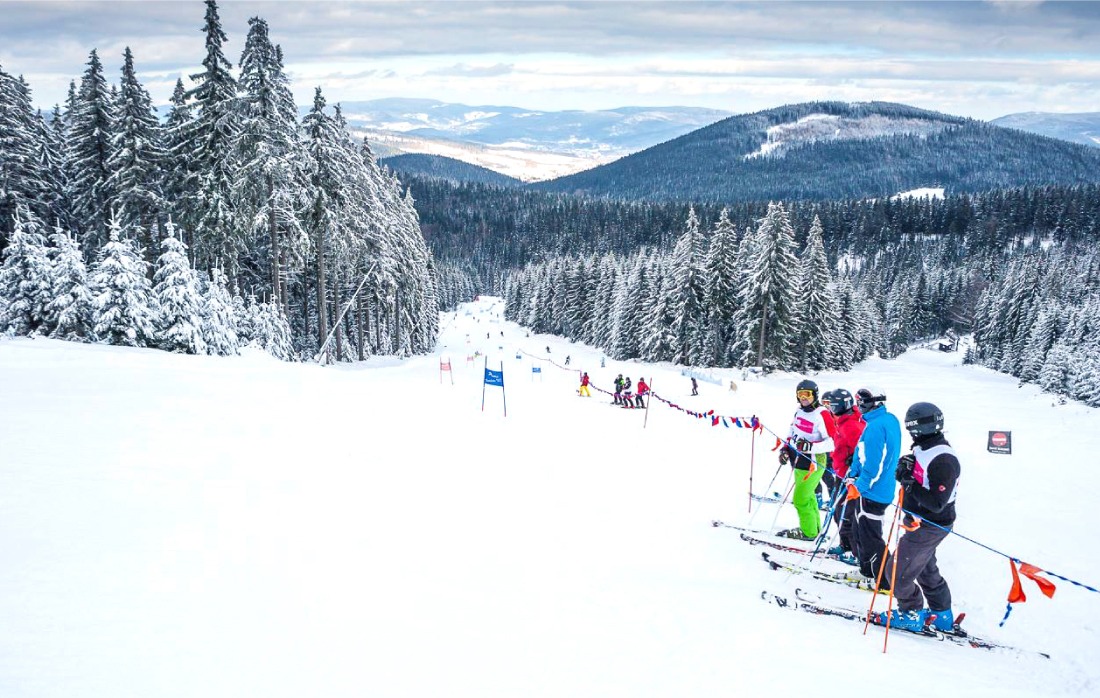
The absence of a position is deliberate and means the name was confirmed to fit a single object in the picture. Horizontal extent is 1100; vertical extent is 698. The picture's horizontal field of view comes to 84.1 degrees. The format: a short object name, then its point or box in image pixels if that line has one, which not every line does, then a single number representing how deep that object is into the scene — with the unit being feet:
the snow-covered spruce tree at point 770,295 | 147.23
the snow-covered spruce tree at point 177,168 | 99.60
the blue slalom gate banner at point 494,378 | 62.75
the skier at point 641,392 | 79.56
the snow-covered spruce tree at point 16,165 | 103.55
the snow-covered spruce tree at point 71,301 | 65.31
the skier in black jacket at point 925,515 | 21.42
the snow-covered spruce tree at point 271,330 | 88.84
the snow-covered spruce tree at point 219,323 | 70.85
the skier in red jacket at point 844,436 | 27.68
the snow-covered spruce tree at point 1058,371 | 160.45
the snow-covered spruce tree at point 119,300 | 64.03
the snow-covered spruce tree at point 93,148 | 103.09
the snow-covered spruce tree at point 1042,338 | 201.16
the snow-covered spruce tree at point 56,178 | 120.16
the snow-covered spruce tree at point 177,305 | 67.05
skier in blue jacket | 24.16
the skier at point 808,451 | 29.01
